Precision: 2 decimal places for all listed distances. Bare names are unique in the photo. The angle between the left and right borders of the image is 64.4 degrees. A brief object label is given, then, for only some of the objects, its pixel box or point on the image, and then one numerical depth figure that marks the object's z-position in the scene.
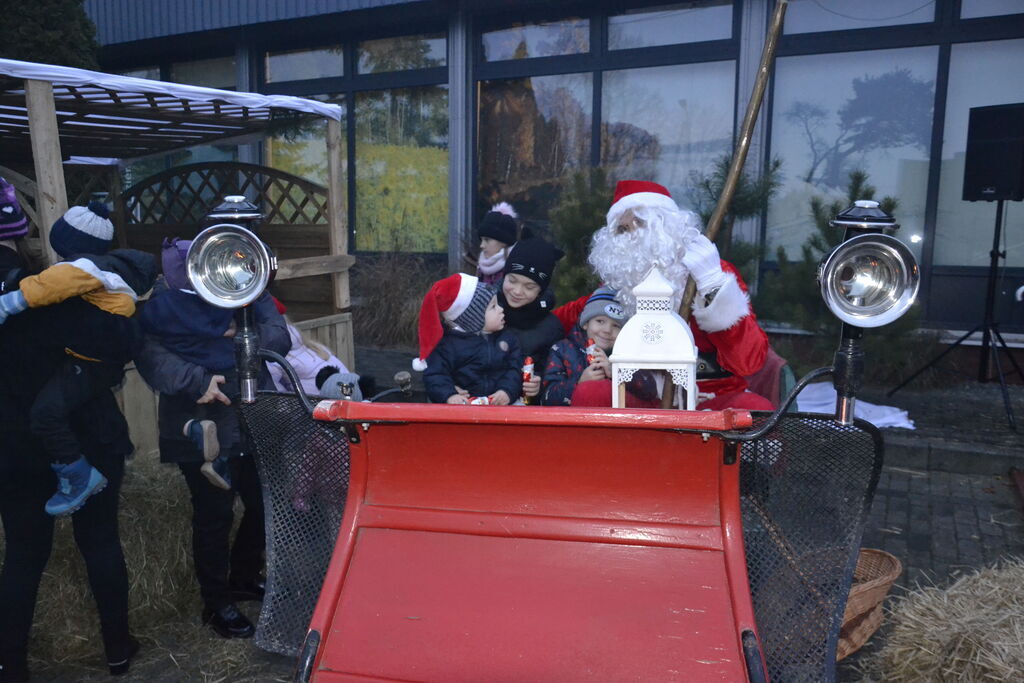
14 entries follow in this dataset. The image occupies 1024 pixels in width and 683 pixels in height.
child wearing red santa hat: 3.58
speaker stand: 6.43
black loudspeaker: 6.48
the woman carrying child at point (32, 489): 2.92
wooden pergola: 4.47
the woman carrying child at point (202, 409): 3.32
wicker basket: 3.03
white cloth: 6.47
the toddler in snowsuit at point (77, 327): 2.82
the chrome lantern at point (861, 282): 1.91
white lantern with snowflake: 2.63
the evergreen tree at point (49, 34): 8.55
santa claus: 3.05
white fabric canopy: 4.35
